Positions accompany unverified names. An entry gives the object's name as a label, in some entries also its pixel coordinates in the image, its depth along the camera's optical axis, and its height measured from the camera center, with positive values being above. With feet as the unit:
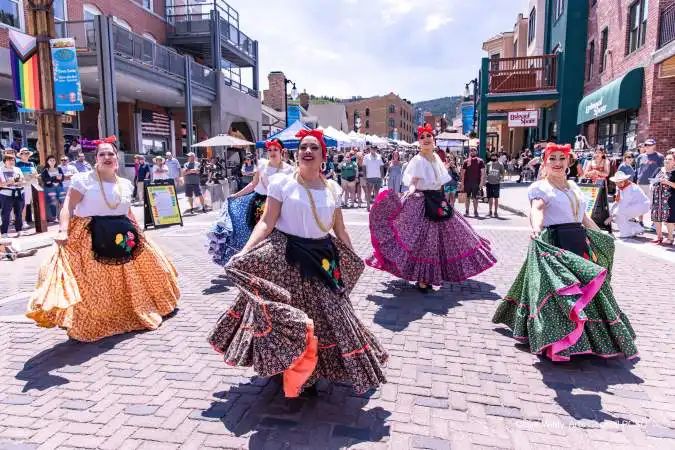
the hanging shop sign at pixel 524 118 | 73.36 +6.97
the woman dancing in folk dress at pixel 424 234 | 20.12 -2.82
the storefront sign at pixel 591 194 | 34.99 -2.06
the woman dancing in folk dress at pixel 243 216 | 21.79 -2.30
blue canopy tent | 60.90 +3.63
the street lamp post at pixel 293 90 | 93.86 +15.04
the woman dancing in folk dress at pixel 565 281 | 12.67 -3.05
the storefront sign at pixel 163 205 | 38.93 -3.23
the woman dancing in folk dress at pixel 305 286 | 9.95 -2.56
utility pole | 33.71 +6.98
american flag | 80.38 +6.94
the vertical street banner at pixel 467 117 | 112.61 +11.22
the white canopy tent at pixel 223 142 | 62.49 +2.84
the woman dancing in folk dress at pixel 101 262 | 14.75 -3.05
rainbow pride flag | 33.63 +6.47
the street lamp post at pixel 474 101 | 93.04 +12.14
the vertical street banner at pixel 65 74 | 34.06 +6.22
